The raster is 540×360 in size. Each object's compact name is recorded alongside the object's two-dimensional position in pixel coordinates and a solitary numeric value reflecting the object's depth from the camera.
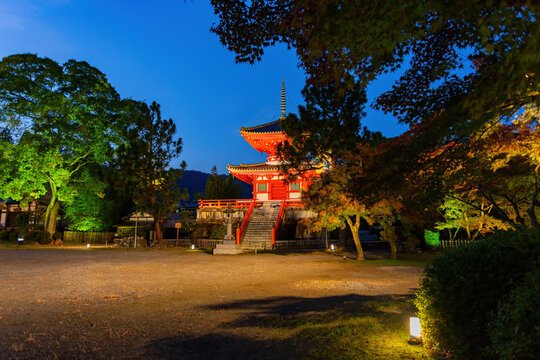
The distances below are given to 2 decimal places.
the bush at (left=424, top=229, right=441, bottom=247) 23.20
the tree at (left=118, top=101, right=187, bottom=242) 22.45
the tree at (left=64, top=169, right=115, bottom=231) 27.28
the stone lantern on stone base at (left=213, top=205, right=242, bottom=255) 20.41
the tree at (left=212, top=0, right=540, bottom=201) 2.66
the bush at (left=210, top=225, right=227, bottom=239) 28.00
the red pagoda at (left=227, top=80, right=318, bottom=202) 31.78
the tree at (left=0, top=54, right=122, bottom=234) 23.47
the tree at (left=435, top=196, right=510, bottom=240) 12.66
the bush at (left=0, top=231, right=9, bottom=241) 30.22
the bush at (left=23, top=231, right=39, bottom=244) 25.45
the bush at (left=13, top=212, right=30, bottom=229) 32.28
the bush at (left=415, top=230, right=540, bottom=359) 2.97
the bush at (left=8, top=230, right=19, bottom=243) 28.05
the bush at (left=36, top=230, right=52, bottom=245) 25.41
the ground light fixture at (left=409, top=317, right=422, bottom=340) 4.49
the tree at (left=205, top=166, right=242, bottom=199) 40.78
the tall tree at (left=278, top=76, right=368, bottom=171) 15.39
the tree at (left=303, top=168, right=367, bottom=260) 14.64
